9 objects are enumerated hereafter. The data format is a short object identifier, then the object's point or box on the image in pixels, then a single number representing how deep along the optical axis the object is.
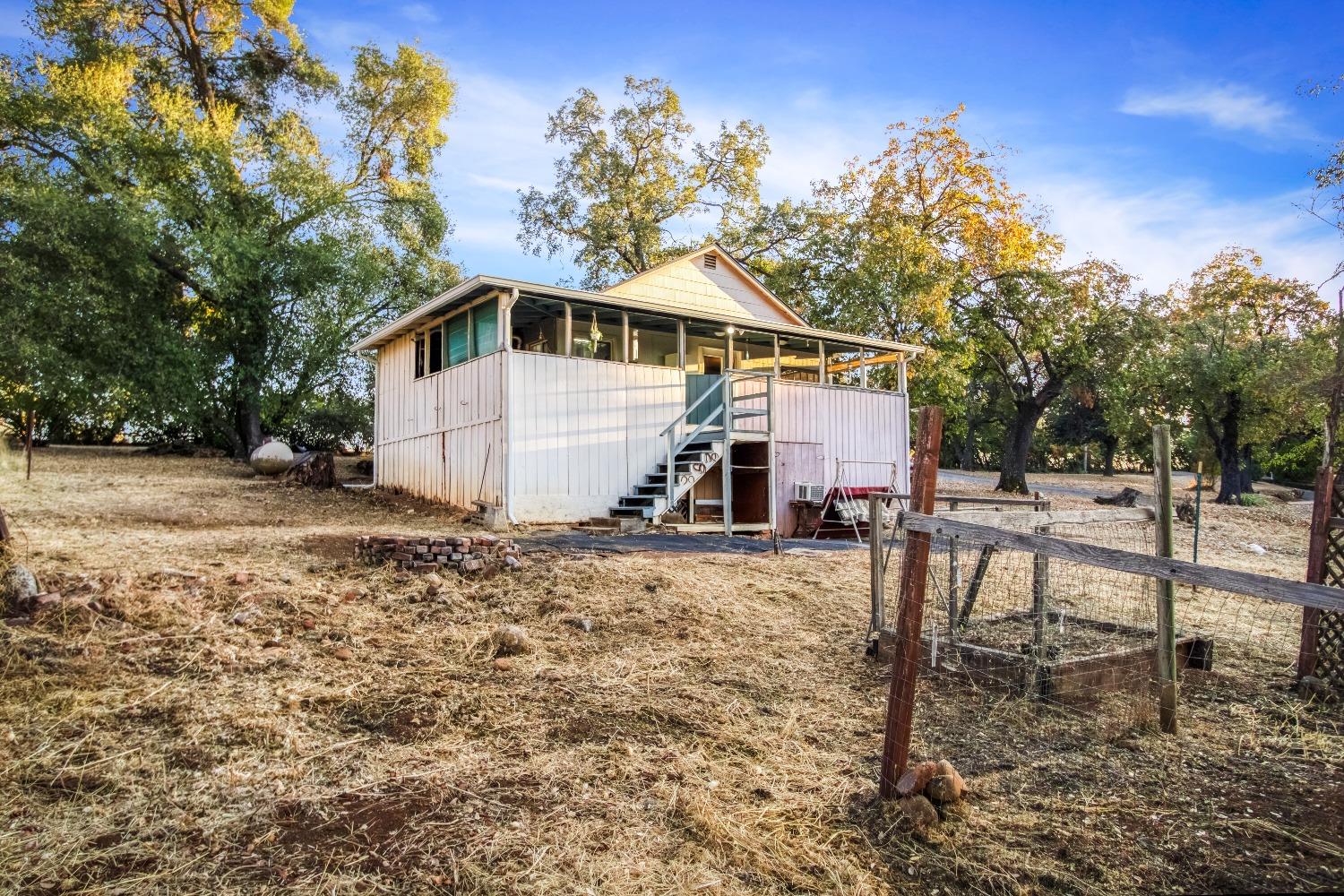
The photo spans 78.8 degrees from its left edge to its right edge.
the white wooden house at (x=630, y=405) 13.46
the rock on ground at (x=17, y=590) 5.68
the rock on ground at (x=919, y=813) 3.62
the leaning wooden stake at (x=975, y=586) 6.37
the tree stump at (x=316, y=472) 17.58
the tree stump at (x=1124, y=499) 20.92
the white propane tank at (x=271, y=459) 19.55
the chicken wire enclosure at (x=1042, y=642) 5.41
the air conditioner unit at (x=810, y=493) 15.71
